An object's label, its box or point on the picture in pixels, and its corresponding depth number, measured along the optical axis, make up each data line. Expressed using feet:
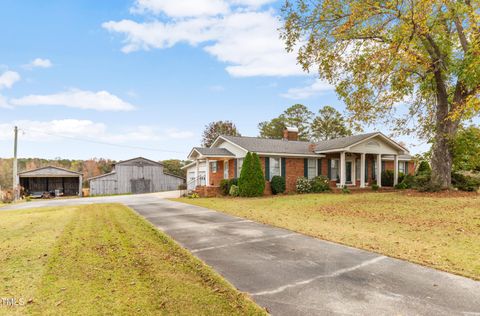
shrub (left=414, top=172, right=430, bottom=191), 54.51
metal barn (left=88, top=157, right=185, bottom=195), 106.01
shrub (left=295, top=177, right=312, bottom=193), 65.77
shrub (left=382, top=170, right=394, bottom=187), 78.28
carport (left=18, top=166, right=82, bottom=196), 102.54
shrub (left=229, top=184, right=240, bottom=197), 61.16
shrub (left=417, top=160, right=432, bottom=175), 75.86
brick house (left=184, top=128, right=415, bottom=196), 66.78
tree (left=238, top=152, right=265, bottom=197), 59.52
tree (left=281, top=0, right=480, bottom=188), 42.39
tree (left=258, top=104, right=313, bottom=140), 145.59
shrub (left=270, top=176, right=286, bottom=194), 64.13
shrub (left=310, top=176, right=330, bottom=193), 65.82
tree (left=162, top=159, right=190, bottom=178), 141.18
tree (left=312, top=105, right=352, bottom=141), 141.69
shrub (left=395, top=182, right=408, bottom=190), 70.59
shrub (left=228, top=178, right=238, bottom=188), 63.94
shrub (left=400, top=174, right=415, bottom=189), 70.71
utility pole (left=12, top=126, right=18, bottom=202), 78.43
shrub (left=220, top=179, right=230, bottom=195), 65.26
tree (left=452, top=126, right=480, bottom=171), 53.52
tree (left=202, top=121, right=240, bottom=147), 137.59
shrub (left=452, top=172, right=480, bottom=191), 56.89
